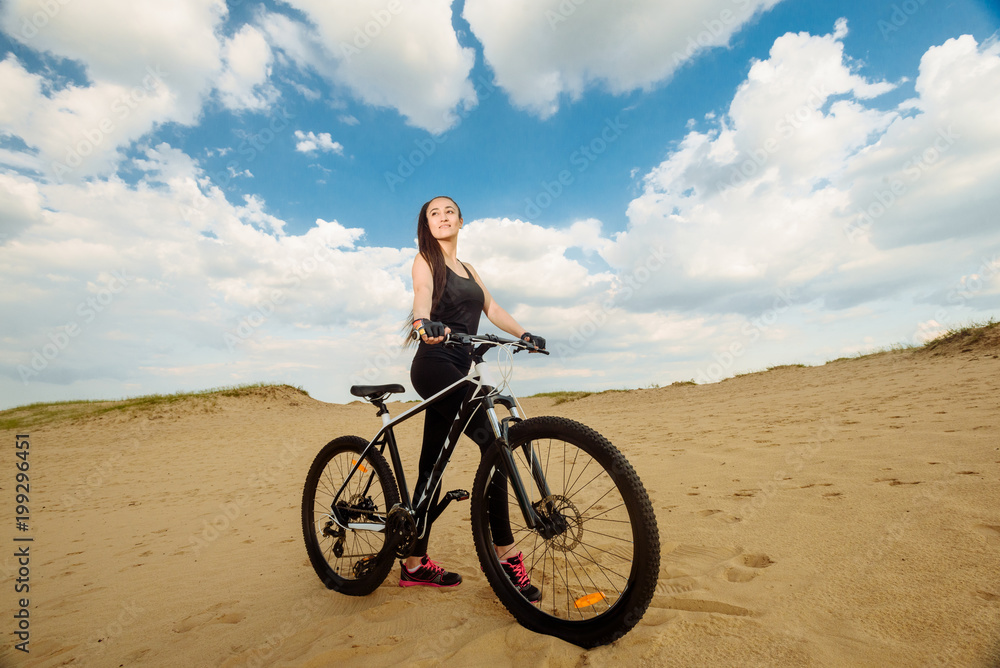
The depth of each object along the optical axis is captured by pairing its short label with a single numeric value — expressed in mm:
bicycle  1918
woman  2398
